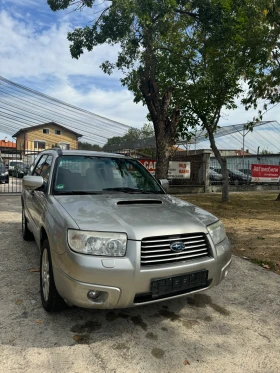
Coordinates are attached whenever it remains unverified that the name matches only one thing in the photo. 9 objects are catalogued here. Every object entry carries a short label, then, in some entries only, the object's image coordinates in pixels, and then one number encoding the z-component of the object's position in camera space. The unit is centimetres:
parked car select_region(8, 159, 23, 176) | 2248
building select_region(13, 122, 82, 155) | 4762
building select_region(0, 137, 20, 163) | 5439
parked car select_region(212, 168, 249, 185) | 1841
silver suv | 242
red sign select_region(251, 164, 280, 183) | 1852
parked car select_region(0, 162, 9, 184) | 1674
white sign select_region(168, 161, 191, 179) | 1478
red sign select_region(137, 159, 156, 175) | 1414
